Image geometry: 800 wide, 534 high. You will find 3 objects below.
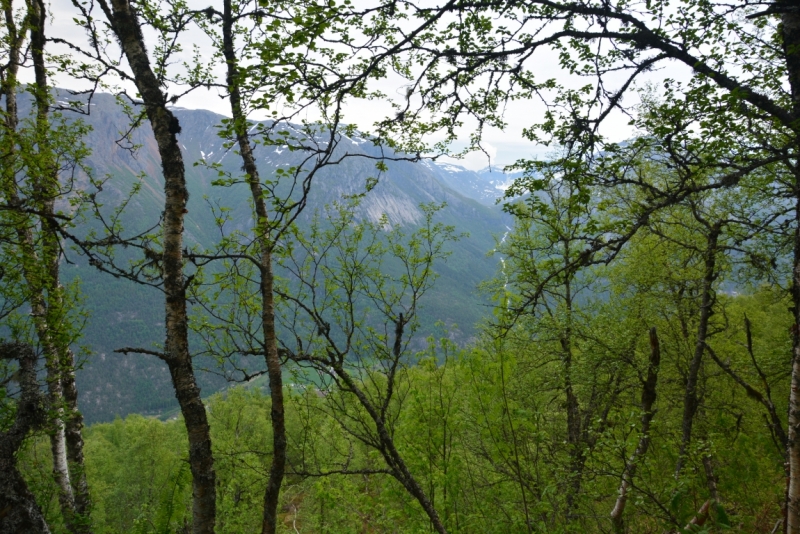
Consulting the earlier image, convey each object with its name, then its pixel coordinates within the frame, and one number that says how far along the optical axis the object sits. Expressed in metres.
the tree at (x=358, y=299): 6.11
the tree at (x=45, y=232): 7.35
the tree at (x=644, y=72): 4.20
